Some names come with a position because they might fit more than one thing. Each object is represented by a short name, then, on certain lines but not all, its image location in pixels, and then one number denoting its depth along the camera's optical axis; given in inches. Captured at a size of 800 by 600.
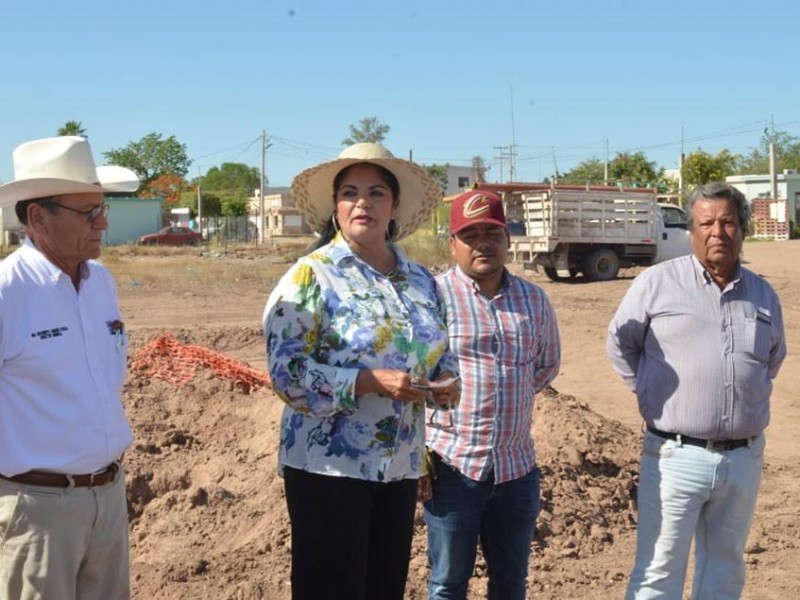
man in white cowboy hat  122.3
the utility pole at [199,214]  2460.4
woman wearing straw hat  123.2
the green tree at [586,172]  2697.3
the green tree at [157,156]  3555.6
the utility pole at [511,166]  2570.9
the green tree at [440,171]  2953.7
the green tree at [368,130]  2858.0
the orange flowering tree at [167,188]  3341.5
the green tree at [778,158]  3014.3
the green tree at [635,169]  2172.7
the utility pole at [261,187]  2221.2
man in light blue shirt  155.1
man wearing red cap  147.3
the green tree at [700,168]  1930.4
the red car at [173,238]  2069.4
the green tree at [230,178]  4532.5
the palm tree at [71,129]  2701.8
